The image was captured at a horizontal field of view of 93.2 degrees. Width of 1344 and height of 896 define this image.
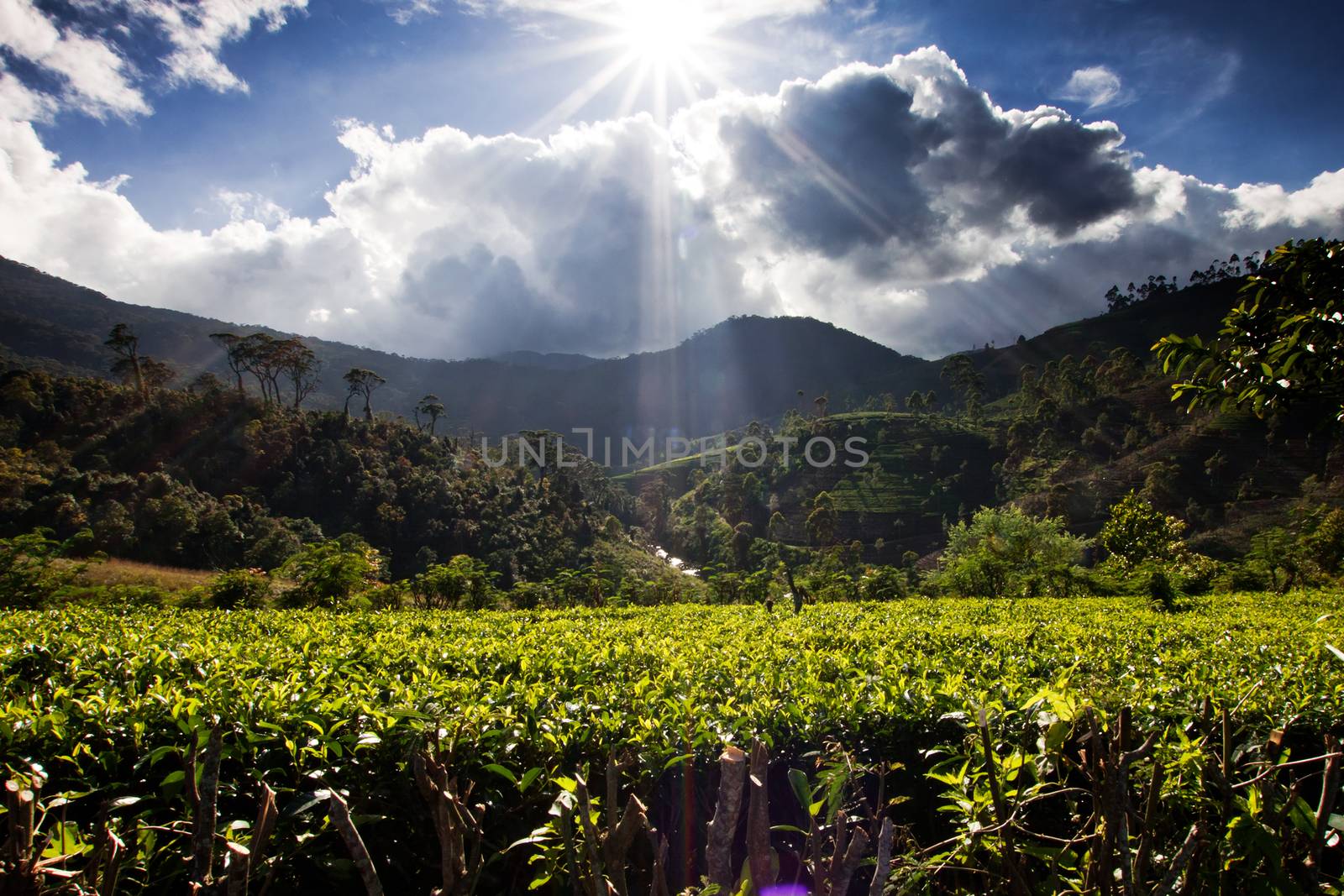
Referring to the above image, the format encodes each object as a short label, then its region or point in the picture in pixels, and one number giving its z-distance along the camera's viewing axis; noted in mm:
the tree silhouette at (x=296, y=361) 73625
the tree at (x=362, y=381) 79438
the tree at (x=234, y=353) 72625
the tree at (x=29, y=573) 10469
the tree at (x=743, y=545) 68556
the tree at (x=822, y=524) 71125
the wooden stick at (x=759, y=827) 1111
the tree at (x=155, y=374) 67812
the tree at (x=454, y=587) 15164
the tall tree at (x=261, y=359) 72500
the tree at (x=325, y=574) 13148
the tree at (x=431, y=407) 90219
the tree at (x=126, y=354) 61656
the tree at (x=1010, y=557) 17172
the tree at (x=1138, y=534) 30406
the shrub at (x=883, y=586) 17375
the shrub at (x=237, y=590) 12562
